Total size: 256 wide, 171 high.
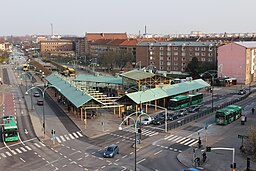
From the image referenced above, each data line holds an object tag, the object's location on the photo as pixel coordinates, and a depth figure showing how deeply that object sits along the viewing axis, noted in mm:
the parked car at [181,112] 45606
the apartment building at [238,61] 78625
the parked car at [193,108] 47800
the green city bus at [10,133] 33906
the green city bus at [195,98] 53594
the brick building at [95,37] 168375
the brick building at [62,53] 184350
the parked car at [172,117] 42872
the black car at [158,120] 40844
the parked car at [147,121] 41053
